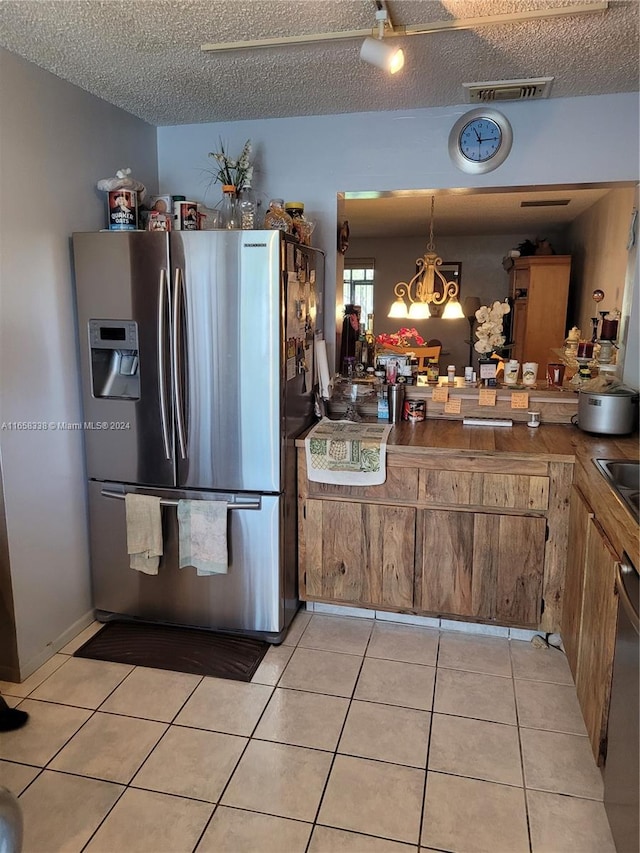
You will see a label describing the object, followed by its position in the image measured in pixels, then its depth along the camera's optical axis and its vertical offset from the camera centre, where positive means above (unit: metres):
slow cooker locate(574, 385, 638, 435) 2.58 -0.39
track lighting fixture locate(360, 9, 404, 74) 1.90 +0.81
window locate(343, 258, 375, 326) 8.47 +0.48
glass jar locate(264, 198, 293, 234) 2.66 +0.42
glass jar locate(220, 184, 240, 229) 2.72 +0.48
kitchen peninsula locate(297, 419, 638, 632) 2.50 -0.90
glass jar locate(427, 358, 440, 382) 3.31 -0.31
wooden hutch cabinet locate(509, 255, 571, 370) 6.26 +0.14
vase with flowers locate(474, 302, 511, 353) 3.17 -0.05
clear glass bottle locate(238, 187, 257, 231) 2.71 +0.46
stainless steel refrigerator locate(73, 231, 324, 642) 2.45 -0.36
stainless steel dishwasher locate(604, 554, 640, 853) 1.45 -1.01
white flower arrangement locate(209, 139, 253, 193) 2.79 +0.66
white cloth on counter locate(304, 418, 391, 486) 2.60 -0.60
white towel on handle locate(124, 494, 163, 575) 2.65 -0.94
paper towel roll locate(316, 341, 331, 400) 3.10 -0.26
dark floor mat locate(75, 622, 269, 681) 2.51 -1.43
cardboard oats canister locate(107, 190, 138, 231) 2.63 +0.45
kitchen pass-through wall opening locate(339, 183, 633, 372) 4.62 +0.90
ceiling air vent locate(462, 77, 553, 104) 2.55 +0.97
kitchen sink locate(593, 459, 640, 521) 2.14 -0.54
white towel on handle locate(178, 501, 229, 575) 2.58 -0.93
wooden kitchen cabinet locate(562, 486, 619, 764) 1.76 -0.95
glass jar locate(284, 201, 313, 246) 2.82 +0.43
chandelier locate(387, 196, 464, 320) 5.23 +0.18
